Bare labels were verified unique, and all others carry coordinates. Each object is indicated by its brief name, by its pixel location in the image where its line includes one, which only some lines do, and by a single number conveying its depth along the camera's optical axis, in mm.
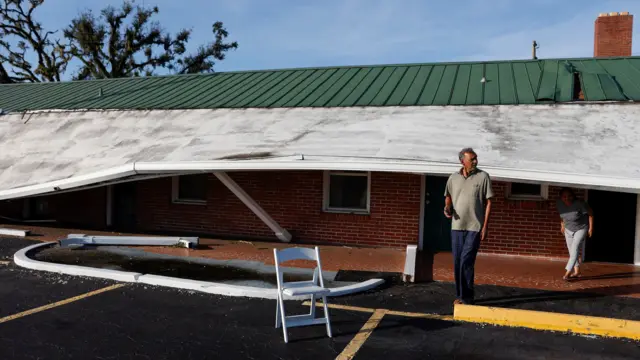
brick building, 7883
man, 5926
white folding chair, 5023
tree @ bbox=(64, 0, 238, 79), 34656
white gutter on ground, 10031
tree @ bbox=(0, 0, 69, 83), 33581
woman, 7215
